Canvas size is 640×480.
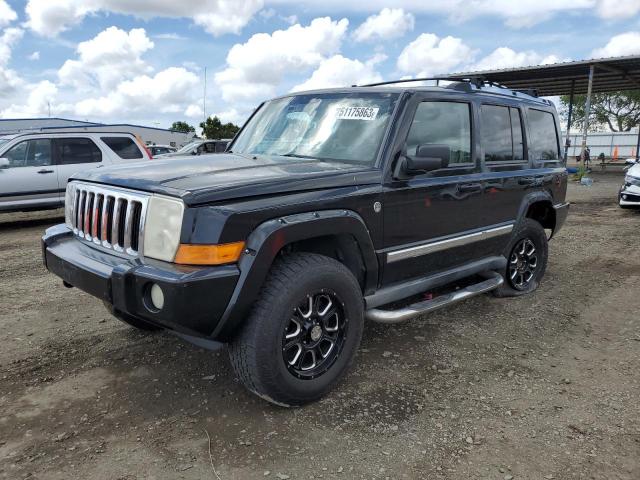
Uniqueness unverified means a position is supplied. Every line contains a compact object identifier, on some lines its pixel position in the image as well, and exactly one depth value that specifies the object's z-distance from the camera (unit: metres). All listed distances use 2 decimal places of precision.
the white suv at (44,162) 9.22
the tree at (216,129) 53.59
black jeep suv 2.54
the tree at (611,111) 49.62
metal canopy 19.61
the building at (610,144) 43.59
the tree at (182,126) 64.69
